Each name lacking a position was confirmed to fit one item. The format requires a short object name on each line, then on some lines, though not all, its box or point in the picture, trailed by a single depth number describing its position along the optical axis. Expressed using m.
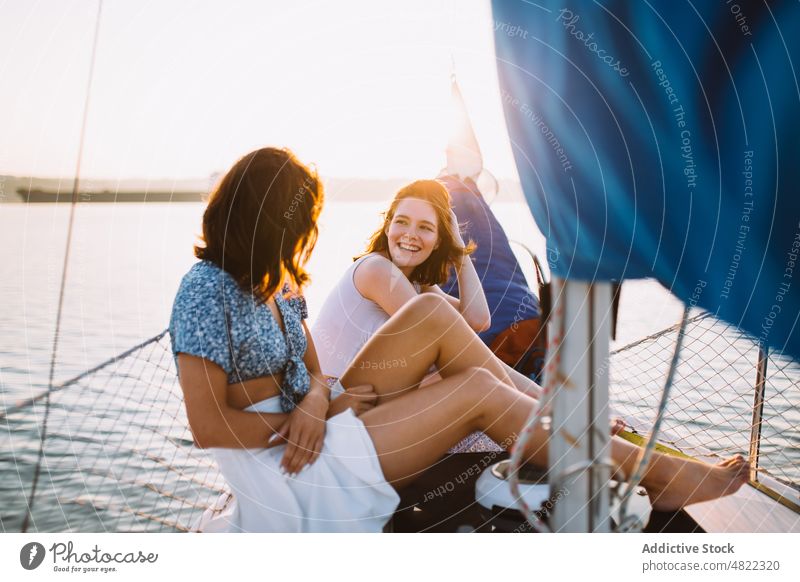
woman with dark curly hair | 0.91
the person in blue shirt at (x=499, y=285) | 1.62
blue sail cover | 0.80
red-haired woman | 1.41
